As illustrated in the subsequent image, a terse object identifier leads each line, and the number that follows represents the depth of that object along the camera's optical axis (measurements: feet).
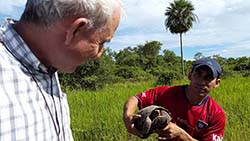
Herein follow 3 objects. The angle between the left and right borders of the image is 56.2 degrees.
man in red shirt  4.62
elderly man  1.70
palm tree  63.69
